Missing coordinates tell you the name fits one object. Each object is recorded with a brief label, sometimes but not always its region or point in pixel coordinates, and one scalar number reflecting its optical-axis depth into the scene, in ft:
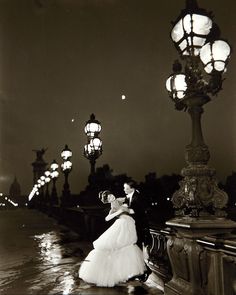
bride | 27.94
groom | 28.68
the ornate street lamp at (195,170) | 22.49
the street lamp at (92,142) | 54.90
